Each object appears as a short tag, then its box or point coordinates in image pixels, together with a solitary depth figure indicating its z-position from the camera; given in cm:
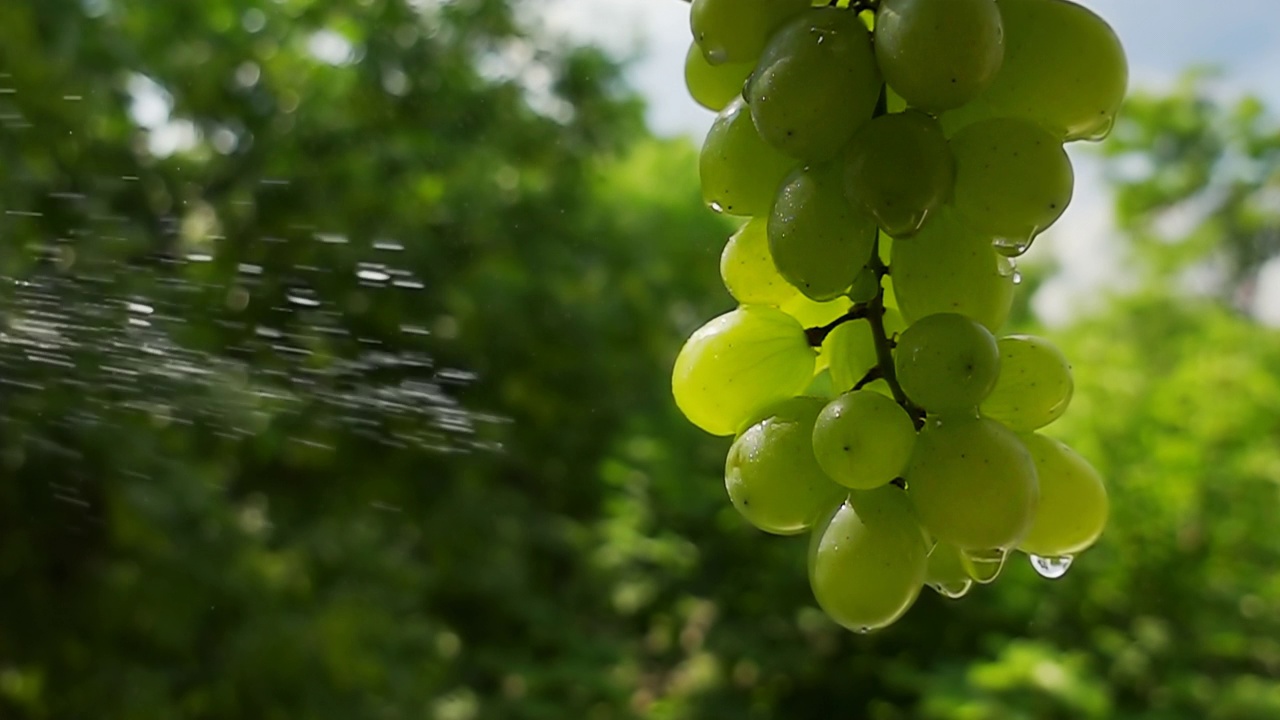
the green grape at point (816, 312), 28
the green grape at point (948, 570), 24
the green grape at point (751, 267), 26
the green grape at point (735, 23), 23
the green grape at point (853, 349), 26
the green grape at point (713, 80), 26
